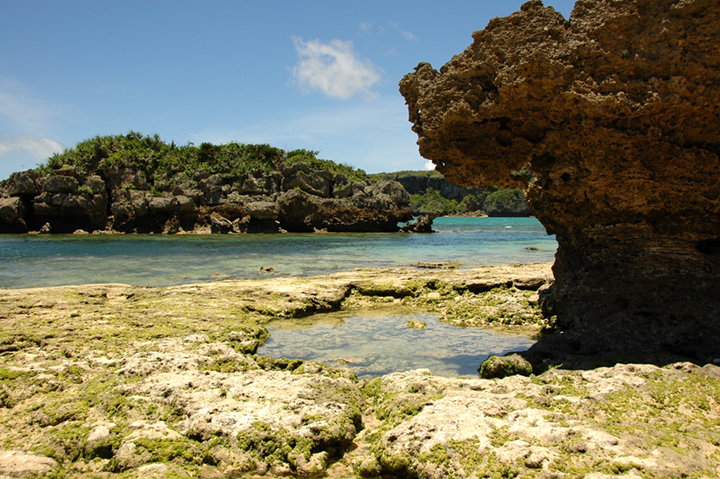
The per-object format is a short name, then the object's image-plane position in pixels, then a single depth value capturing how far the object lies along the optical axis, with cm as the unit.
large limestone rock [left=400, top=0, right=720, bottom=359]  493
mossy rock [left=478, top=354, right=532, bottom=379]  499
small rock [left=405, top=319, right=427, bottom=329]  759
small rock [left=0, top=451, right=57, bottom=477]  280
